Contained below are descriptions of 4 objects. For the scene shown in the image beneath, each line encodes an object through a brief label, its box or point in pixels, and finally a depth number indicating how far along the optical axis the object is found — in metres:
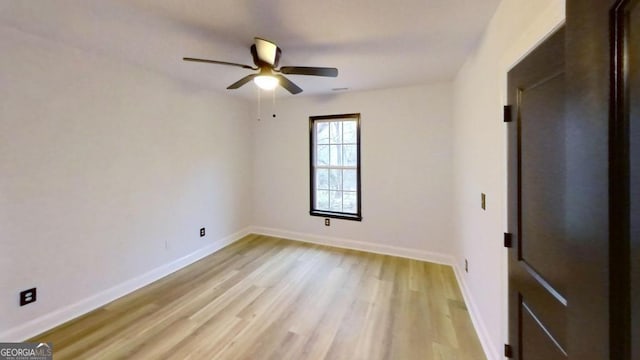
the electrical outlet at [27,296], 2.12
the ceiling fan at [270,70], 2.09
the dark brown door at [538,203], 1.06
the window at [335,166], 4.24
